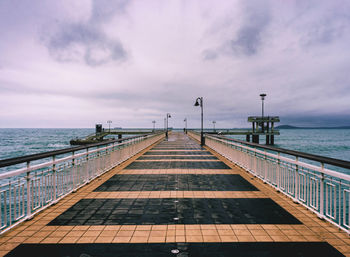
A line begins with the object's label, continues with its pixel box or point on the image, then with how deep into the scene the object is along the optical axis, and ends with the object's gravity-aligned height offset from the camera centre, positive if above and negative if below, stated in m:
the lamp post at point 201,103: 21.16 +2.70
